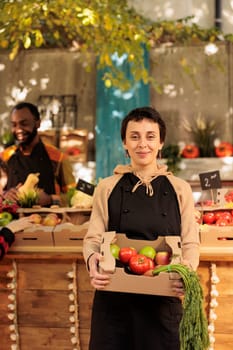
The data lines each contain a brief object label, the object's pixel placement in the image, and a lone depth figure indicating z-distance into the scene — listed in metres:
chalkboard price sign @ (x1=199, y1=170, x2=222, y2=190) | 2.96
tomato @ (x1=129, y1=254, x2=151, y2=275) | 1.80
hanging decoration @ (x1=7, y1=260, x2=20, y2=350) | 2.67
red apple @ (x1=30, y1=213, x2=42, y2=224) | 2.87
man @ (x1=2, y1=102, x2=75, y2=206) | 3.67
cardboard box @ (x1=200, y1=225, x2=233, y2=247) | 2.54
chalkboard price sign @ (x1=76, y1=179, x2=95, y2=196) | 3.02
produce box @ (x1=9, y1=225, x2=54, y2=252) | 2.67
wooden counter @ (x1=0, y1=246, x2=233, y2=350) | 2.64
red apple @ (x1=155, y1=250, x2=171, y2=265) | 1.84
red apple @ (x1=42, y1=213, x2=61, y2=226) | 2.86
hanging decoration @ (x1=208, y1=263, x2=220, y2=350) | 2.50
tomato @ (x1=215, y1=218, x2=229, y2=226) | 2.79
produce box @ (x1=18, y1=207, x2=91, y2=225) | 2.96
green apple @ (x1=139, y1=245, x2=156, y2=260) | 1.84
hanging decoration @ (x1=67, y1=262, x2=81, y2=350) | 2.62
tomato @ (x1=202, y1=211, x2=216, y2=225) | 2.88
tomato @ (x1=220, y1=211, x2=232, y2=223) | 2.85
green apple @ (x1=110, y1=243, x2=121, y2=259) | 1.84
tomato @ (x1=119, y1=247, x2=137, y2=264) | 1.85
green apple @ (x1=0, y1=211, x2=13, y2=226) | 2.82
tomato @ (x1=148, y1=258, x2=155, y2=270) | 1.82
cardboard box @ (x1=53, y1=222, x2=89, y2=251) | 2.64
